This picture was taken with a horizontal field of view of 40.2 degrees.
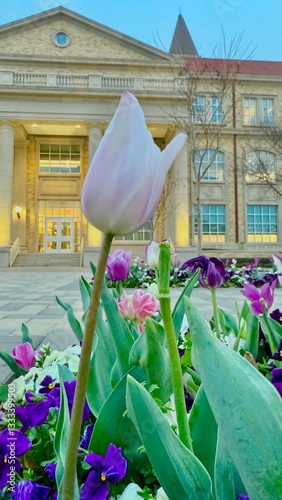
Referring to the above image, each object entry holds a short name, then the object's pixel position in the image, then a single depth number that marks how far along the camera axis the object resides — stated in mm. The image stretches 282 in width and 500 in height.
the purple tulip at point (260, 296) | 1264
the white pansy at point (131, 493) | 634
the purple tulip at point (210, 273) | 1130
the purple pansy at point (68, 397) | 923
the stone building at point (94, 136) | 18109
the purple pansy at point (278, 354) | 1148
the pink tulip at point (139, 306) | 1207
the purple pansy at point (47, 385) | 1110
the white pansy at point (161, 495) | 565
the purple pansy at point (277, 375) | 929
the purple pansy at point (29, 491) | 658
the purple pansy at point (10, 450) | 701
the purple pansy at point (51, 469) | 725
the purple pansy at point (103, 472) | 632
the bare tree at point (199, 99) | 14961
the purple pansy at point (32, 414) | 855
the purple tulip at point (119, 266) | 1415
